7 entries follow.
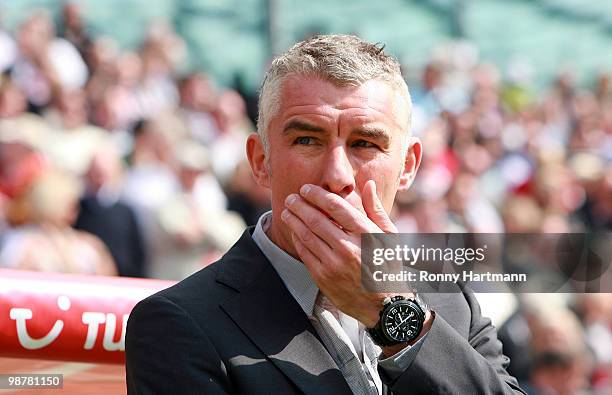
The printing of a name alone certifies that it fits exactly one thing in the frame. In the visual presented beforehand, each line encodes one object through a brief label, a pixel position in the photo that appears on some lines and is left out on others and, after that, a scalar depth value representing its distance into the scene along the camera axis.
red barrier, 5.37
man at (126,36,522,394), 5.02
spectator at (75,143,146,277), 13.84
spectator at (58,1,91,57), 16.86
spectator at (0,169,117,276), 12.12
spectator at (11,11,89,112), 15.20
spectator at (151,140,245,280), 14.52
